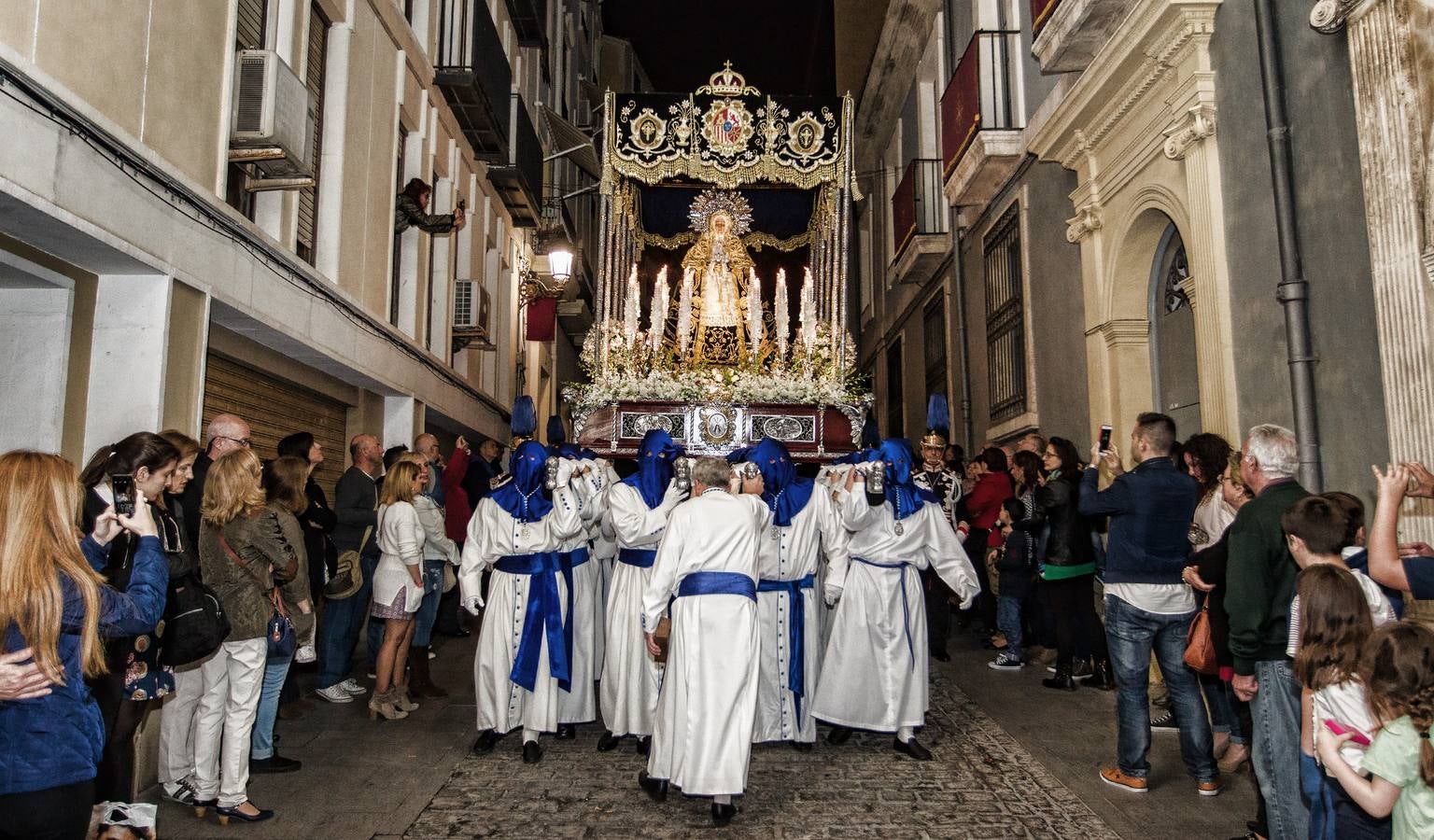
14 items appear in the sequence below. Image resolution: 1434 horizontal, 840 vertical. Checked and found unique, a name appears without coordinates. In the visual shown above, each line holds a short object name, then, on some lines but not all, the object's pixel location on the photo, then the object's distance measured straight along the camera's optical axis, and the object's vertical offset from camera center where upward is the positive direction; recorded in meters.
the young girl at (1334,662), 3.00 -0.45
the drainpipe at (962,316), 13.39 +2.95
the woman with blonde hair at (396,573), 6.16 -0.29
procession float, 10.79 +3.31
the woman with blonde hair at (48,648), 2.51 -0.32
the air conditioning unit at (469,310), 12.49 +2.85
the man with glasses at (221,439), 5.08 +0.49
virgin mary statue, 12.77 +3.53
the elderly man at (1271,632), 3.62 -0.42
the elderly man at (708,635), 4.53 -0.53
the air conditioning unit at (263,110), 6.31 +2.78
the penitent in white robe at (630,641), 5.60 -0.69
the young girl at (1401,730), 2.68 -0.59
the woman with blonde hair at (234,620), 4.36 -0.42
